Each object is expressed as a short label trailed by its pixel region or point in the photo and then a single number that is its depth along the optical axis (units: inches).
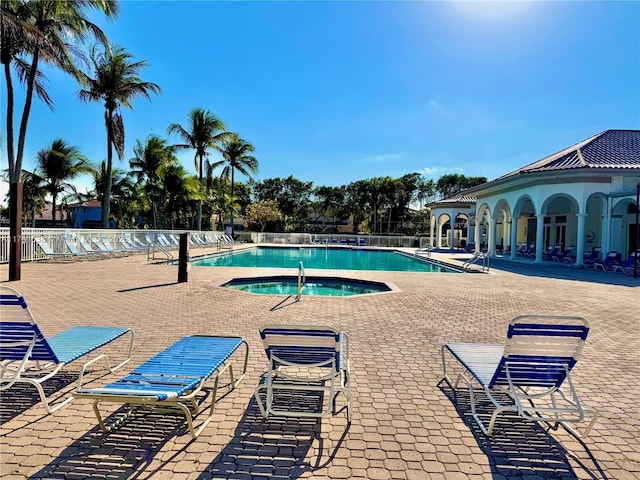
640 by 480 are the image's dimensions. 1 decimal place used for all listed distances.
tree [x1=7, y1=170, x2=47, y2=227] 1163.3
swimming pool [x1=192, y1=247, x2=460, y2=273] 701.3
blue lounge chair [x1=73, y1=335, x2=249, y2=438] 88.3
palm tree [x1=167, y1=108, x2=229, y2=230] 1141.7
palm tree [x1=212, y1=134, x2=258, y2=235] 1338.6
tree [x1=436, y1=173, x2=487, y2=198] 2274.9
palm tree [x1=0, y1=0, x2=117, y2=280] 570.6
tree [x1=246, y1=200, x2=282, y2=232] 1535.4
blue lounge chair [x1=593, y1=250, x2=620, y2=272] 600.4
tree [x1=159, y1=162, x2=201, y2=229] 1143.0
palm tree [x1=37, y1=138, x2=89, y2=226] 1112.2
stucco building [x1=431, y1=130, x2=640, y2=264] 647.8
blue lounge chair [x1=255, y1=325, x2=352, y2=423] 107.7
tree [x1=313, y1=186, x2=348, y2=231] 1953.7
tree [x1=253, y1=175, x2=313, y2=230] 1943.9
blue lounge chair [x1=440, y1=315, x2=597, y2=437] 104.2
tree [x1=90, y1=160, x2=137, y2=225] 1362.0
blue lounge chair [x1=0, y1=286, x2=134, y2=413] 113.0
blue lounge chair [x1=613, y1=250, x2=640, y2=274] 571.2
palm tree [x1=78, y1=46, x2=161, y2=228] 801.6
